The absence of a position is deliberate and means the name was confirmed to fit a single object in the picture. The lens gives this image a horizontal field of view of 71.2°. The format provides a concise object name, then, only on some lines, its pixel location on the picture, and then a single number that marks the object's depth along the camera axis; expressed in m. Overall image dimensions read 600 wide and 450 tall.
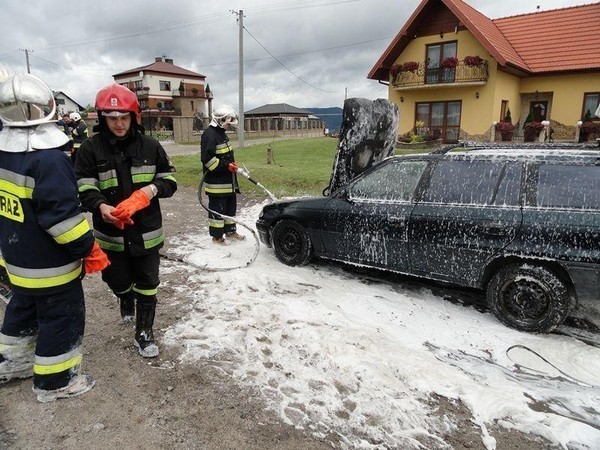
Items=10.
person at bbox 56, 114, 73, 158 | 9.39
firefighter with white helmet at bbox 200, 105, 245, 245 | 5.83
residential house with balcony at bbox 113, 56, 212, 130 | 51.94
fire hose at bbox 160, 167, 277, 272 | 5.09
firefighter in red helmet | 2.96
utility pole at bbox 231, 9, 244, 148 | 21.25
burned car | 3.44
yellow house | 19.23
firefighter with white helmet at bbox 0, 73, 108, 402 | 2.39
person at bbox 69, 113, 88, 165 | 9.89
